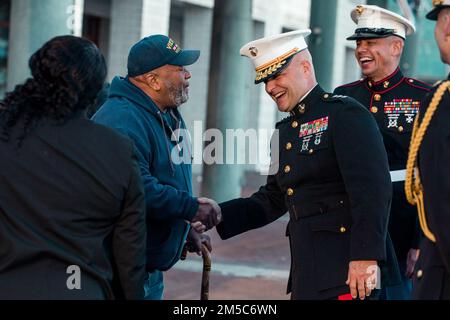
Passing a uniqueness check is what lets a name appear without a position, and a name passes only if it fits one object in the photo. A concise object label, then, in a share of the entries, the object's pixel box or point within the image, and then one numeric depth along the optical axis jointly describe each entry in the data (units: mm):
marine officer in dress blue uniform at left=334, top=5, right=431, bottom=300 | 5137
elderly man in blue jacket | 4332
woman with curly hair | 3273
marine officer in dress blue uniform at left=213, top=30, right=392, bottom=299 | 3957
